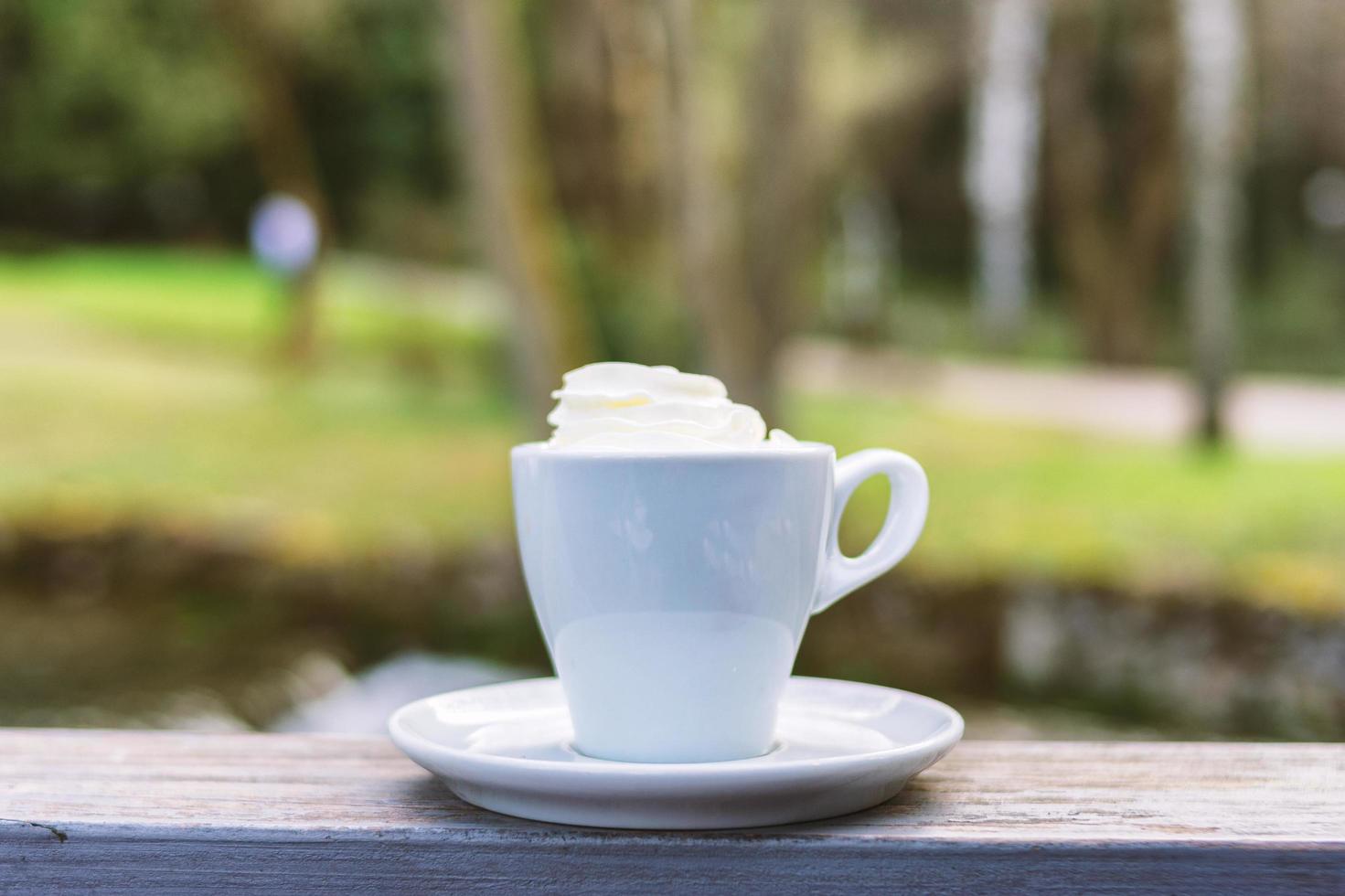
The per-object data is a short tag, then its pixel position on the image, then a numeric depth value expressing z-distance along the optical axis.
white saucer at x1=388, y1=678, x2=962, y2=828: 0.46
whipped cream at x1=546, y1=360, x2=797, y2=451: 0.60
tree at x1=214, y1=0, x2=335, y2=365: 7.50
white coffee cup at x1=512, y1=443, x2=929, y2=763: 0.52
